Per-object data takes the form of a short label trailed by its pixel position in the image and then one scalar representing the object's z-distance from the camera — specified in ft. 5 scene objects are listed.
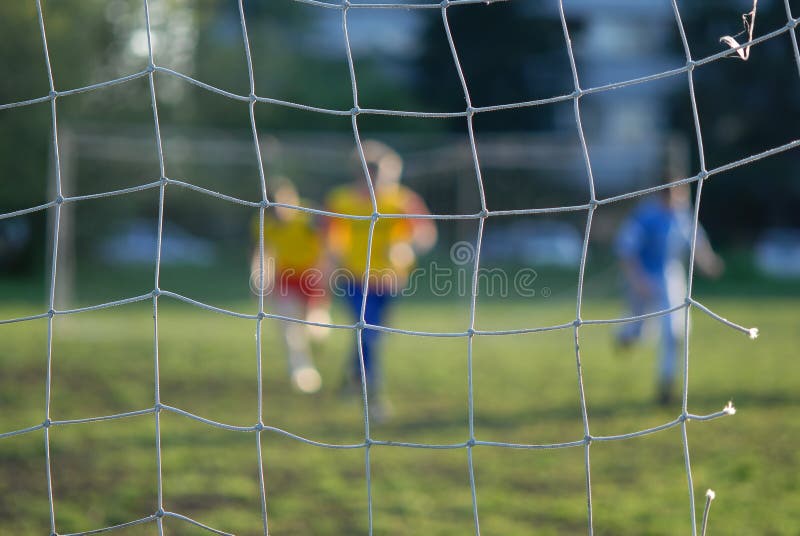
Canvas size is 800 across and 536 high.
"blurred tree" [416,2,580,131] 169.07
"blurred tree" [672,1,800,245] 152.46
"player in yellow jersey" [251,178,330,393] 44.78
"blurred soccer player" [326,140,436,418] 36.68
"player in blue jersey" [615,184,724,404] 39.37
